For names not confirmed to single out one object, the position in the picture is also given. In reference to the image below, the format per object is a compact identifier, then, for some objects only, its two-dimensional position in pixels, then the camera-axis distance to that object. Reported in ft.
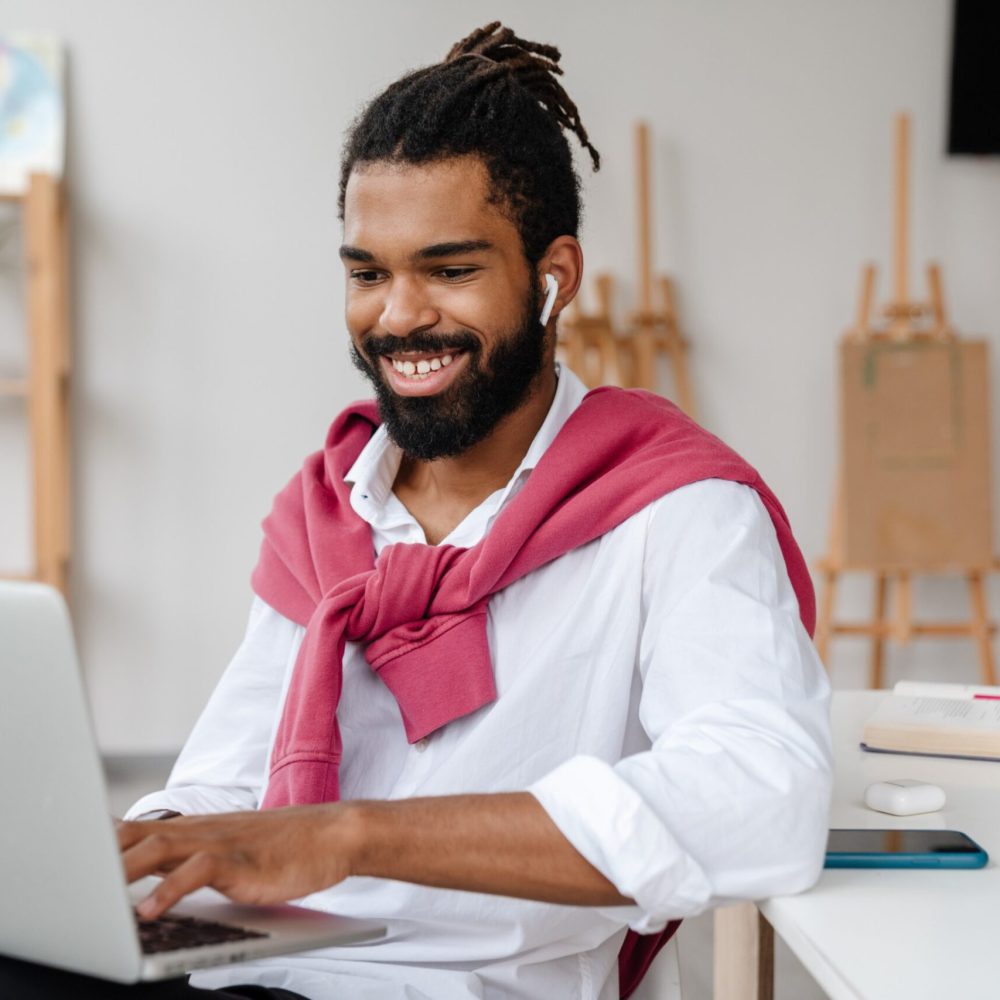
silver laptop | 4.38
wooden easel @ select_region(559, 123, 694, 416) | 13.53
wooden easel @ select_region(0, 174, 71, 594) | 12.48
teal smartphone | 5.13
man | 4.86
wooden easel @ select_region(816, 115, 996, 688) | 13.28
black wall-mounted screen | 13.89
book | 6.07
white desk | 4.57
